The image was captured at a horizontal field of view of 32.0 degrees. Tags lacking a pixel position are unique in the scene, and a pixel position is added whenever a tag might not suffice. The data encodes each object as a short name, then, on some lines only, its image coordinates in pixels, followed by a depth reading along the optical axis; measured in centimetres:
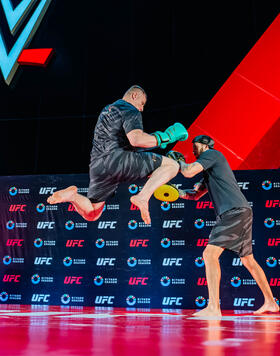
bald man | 385
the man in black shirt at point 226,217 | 430
